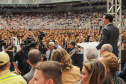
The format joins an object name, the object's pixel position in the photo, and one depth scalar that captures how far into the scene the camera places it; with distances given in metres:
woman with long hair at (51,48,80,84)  2.77
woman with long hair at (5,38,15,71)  7.61
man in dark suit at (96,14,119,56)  4.11
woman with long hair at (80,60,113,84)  1.64
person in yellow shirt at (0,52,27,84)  2.23
